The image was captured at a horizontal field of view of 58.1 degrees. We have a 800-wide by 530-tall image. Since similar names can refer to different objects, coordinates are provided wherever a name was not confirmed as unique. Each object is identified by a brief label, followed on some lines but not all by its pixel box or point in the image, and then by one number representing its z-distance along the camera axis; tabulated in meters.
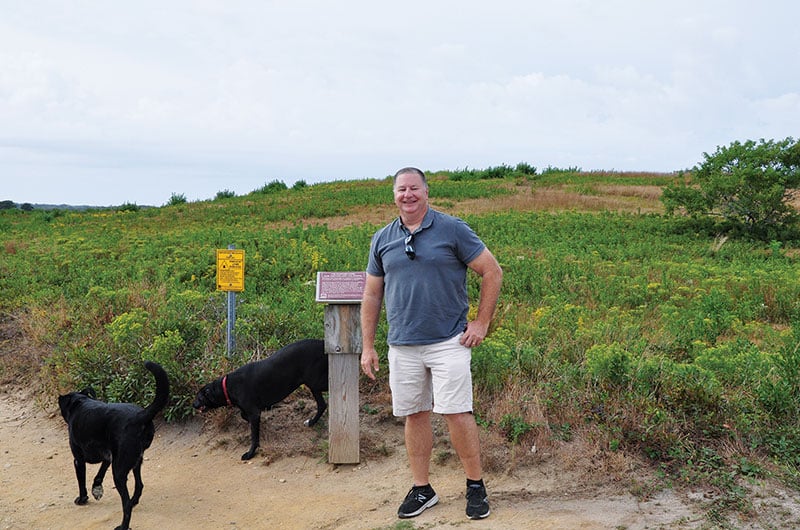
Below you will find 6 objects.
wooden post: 5.95
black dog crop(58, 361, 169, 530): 4.90
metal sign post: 7.34
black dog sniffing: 6.14
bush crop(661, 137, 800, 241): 17.77
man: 4.41
